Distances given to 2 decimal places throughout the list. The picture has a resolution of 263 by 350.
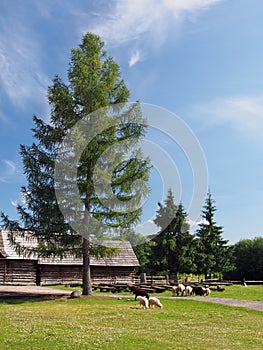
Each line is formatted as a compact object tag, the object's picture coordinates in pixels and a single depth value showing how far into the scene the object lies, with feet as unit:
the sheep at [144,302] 60.67
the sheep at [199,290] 86.15
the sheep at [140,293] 68.33
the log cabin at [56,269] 123.54
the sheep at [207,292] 85.97
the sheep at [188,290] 84.58
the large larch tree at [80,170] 75.10
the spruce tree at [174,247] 150.51
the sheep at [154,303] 61.98
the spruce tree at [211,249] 162.91
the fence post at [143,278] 116.76
